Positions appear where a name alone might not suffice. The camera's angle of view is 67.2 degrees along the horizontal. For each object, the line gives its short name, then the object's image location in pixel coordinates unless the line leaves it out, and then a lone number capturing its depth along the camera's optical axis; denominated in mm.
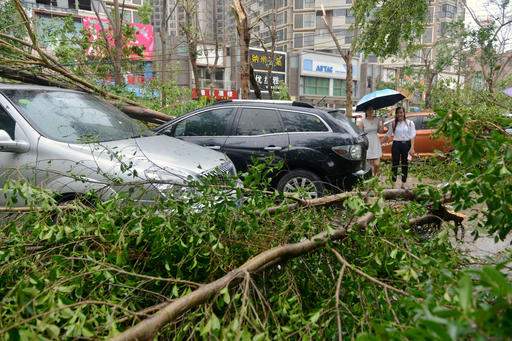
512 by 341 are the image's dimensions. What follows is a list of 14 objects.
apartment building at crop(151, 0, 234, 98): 25498
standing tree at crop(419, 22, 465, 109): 16234
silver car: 3215
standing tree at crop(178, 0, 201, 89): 14344
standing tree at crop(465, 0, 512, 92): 13141
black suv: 5289
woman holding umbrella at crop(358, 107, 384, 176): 6824
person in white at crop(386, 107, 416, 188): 6973
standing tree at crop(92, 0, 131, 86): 8695
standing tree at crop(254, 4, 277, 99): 10488
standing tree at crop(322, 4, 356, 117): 14748
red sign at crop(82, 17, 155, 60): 28786
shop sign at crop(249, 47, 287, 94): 29686
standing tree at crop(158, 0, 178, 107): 9305
